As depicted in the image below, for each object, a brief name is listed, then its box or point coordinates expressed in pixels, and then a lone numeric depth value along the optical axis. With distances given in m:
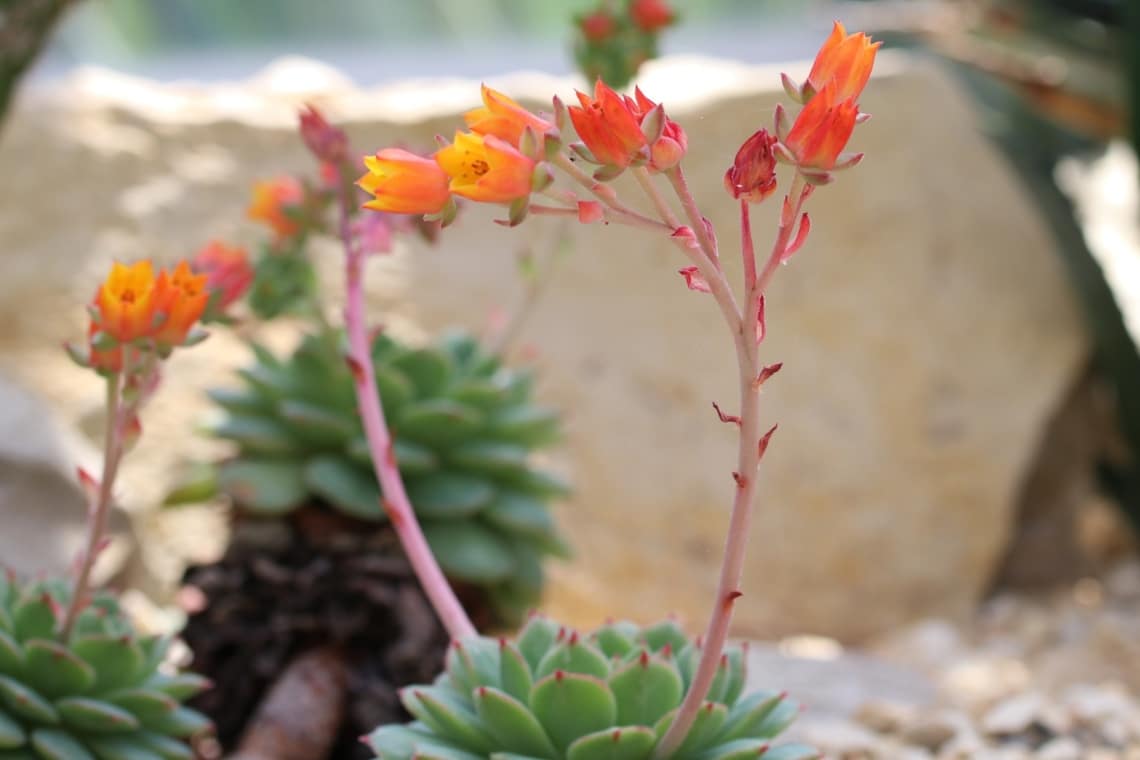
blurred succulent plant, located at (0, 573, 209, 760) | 0.75
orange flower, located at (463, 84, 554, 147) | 0.65
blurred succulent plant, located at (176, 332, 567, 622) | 0.87
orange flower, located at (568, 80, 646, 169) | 0.64
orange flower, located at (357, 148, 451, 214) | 0.65
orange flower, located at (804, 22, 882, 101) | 0.65
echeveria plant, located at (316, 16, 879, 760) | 0.64
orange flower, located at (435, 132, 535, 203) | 0.64
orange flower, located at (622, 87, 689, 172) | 0.64
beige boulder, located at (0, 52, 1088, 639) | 2.38
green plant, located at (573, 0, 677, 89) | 0.96
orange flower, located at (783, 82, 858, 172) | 0.64
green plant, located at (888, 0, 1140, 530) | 2.49
